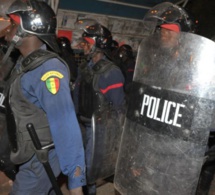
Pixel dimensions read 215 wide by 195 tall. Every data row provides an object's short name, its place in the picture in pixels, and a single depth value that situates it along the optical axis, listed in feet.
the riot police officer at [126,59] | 21.28
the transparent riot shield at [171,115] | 5.26
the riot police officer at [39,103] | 5.43
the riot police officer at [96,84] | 10.28
